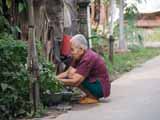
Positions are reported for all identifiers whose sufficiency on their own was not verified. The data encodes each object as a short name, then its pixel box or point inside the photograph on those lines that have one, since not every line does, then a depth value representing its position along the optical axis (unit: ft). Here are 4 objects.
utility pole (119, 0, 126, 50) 62.18
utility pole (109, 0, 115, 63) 47.29
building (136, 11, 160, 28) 90.99
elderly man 28.99
